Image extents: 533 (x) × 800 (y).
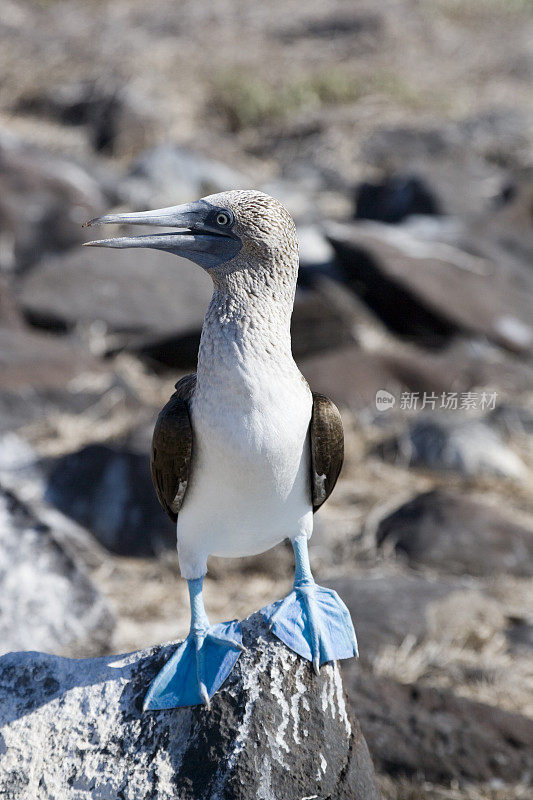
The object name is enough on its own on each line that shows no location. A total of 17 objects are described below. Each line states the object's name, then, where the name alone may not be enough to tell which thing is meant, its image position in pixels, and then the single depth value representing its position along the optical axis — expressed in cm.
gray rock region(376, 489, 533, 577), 1109
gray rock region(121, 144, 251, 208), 2228
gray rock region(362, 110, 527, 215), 2527
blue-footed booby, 507
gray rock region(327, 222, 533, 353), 1789
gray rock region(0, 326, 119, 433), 1391
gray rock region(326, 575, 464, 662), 934
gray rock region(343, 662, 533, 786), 733
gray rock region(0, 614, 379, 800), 505
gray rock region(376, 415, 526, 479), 1345
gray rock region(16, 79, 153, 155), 2577
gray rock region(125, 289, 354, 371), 1645
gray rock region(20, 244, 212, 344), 1669
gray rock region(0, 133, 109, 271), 1948
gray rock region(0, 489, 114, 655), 835
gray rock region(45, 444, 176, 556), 1123
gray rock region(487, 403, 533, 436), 1474
